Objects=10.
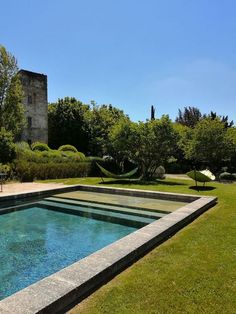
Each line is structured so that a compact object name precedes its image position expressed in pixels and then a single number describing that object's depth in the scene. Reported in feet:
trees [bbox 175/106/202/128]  98.36
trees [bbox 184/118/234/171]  53.01
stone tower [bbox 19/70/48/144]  70.37
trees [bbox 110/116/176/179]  39.03
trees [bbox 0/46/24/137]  56.92
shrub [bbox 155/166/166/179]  46.14
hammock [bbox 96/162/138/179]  36.86
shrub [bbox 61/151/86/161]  47.95
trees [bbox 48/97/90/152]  80.32
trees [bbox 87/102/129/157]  77.09
